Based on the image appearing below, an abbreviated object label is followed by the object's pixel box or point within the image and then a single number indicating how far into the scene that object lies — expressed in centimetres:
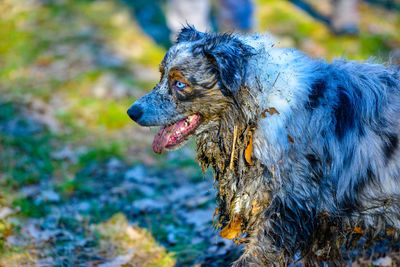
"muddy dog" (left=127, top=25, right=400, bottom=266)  514
